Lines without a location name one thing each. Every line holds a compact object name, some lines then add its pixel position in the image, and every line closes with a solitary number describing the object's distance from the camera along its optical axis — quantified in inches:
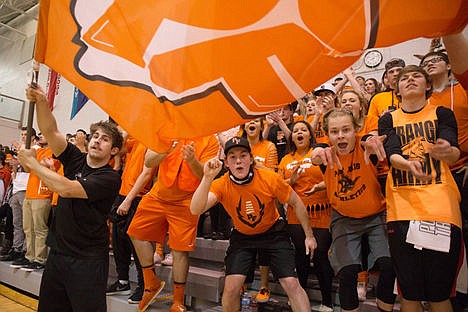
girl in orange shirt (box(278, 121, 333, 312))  138.8
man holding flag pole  105.7
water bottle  146.2
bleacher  158.4
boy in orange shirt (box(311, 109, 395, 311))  109.4
